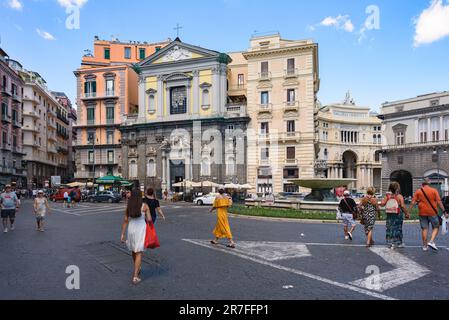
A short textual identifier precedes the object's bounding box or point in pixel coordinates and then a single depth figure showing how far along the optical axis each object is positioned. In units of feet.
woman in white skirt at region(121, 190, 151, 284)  21.42
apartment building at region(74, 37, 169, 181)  168.64
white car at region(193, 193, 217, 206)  113.60
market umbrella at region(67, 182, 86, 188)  149.84
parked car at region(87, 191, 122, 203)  125.80
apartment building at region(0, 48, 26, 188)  158.92
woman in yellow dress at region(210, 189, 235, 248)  33.41
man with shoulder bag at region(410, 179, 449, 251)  31.42
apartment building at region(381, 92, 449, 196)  143.33
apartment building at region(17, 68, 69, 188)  191.83
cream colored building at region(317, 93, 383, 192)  226.79
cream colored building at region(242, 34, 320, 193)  139.64
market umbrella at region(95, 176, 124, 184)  139.54
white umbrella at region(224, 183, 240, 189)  124.02
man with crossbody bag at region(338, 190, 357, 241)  38.45
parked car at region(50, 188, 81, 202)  128.60
